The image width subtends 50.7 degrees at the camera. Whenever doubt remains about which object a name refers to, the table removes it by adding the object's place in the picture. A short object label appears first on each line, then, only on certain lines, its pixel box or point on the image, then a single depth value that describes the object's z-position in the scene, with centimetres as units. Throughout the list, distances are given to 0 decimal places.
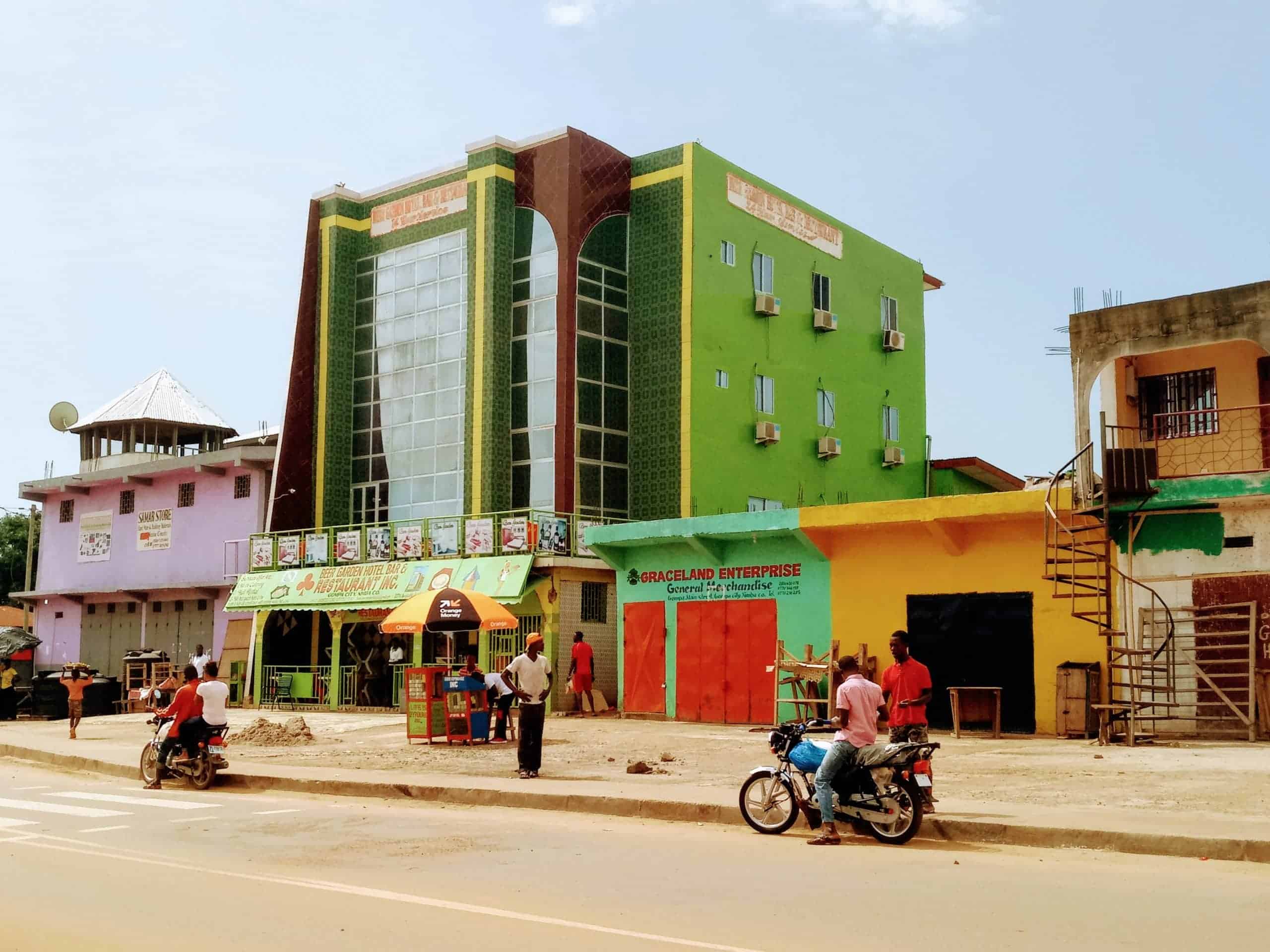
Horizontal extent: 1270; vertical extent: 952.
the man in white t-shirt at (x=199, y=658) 2772
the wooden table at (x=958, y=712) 2125
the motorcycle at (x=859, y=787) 1098
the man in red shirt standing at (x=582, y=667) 2875
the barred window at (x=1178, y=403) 2211
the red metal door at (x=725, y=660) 2542
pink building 4116
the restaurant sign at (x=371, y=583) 3047
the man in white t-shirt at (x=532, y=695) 1647
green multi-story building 3484
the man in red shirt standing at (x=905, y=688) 1278
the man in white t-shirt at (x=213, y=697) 1630
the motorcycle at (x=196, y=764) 1648
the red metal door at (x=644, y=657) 2719
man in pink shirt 1095
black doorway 2189
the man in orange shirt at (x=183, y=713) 1634
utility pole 4753
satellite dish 4947
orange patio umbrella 2147
